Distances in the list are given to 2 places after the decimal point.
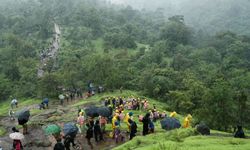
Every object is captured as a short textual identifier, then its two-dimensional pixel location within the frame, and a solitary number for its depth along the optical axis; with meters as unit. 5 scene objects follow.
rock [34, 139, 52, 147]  25.59
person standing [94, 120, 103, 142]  23.59
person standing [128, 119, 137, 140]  22.44
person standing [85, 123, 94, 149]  23.17
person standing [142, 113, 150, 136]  22.92
